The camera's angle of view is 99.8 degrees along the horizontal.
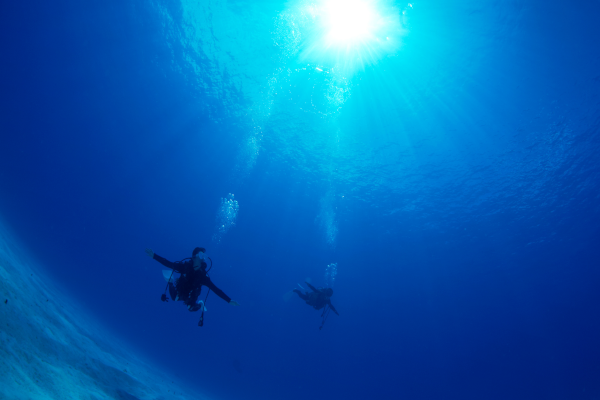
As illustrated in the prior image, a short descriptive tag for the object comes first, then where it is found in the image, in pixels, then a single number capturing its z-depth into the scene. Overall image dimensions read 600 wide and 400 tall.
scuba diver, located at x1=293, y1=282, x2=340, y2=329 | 11.35
